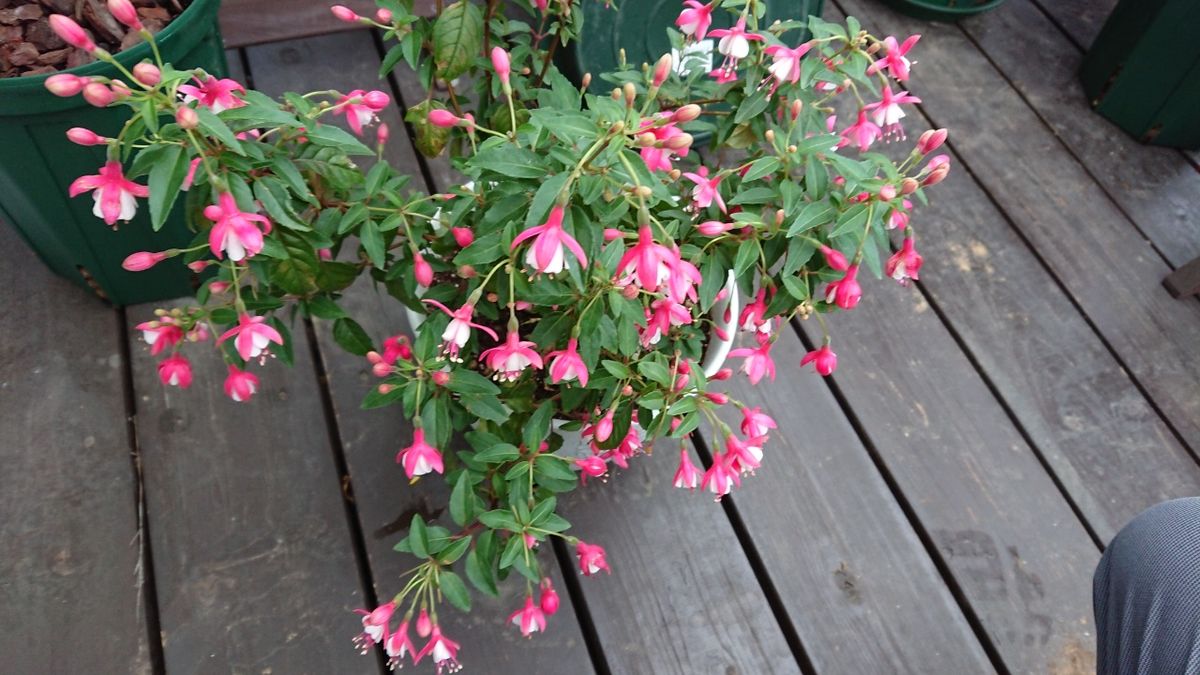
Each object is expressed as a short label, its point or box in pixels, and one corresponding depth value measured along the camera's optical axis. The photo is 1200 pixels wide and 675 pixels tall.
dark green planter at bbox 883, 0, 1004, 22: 1.84
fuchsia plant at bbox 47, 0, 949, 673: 0.68
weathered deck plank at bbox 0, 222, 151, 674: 1.08
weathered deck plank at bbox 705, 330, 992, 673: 1.17
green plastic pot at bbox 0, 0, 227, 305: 0.99
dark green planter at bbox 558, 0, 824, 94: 1.48
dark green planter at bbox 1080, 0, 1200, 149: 1.63
